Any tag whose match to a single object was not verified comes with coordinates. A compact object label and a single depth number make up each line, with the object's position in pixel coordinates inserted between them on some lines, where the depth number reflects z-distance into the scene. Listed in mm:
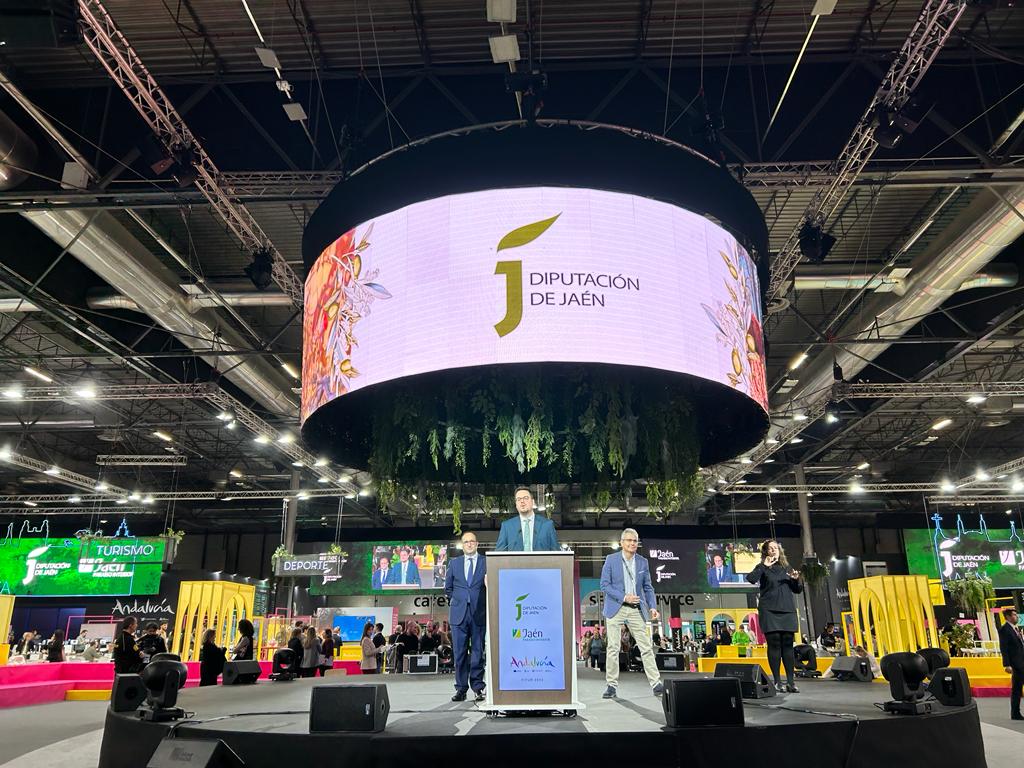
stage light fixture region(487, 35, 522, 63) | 7074
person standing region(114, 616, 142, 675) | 10383
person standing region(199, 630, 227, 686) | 11239
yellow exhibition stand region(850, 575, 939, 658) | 14016
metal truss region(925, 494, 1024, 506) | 24766
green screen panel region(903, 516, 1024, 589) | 23281
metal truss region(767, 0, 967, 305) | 7199
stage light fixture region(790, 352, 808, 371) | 15890
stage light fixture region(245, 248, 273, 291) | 10664
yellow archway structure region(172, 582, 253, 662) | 17266
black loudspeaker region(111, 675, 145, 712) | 5426
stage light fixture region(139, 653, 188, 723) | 4965
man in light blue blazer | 6527
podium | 4910
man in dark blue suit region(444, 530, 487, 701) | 6168
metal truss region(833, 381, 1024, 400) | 15211
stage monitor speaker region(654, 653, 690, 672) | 12852
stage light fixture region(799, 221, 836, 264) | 9938
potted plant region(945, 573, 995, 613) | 15586
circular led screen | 5809
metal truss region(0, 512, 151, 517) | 27942
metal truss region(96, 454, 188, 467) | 21617
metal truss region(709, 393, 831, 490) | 16250
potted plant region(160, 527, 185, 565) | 23331
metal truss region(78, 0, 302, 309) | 7160
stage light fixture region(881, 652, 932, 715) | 4820
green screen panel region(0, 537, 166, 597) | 24797
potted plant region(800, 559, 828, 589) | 19812
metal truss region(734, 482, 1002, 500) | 22272
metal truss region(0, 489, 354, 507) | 23656
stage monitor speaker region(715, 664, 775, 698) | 5875
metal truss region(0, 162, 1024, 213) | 8961
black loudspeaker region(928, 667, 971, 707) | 5297
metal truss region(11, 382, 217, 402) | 14961
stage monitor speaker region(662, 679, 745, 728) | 4230
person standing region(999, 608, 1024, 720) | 8984
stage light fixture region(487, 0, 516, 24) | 6702
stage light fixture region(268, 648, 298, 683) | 12359
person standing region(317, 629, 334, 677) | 16844
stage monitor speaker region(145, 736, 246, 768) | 3986
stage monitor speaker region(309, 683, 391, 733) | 4340
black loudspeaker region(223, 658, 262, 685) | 10258
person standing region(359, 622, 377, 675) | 16516
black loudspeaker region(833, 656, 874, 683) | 9688
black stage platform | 4137
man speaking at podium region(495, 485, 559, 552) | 6070
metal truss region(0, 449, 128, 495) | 18862
